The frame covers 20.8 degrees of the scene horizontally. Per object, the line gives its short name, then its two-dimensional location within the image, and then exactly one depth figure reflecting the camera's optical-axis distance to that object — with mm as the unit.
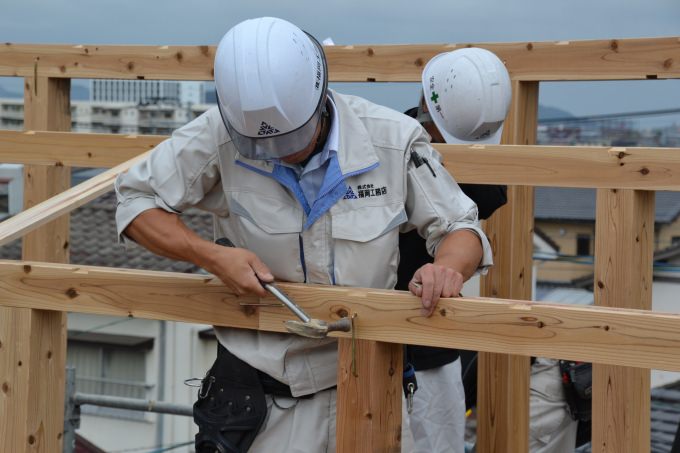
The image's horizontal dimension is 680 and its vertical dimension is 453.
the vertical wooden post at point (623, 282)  6625
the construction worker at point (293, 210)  5012
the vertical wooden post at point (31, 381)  5501
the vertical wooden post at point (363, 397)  4734
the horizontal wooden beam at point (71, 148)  8671
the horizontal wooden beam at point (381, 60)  8525
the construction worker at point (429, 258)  7173
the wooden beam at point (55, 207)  6125
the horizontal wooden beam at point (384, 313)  4245
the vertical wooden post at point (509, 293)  8400
